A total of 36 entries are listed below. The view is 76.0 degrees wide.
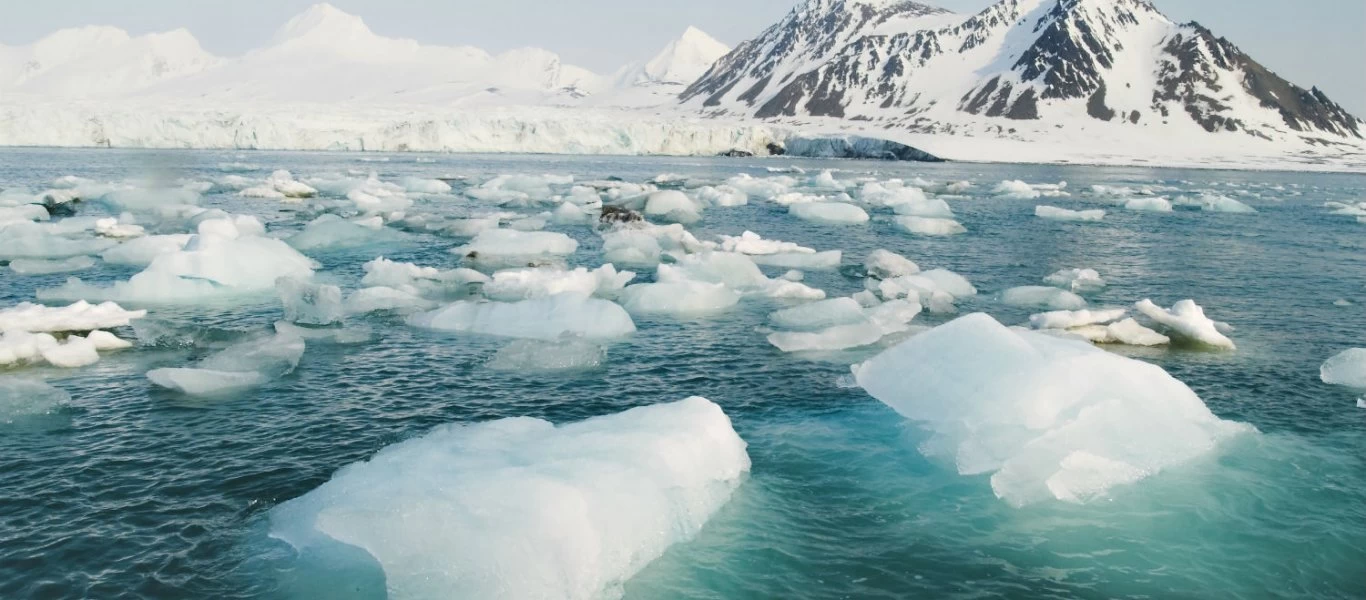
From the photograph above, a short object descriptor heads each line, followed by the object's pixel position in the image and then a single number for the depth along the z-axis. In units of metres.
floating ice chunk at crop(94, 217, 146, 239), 28.11
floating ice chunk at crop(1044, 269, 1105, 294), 22.42
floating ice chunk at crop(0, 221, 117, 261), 23.72
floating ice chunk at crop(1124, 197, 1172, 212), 47.69
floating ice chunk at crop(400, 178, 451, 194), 49.06
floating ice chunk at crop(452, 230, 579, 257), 25.70
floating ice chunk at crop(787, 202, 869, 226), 39.47
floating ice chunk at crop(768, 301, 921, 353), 15.80
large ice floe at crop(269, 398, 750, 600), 6.79
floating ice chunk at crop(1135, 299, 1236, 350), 16.08
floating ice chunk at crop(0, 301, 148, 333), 14.75
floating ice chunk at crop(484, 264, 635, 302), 19.86
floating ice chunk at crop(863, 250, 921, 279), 23.55
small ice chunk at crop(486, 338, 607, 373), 14.23
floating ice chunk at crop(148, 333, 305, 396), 12.35
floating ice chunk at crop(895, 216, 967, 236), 34.75
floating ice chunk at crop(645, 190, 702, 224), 38.50
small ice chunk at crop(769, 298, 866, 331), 17.41
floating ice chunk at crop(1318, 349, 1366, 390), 13.62
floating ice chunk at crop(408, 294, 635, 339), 16.31
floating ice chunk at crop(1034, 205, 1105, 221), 42.19
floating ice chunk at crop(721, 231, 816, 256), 27.45
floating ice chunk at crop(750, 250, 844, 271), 25.56
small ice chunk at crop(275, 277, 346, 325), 16.98
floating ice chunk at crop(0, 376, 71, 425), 11.10
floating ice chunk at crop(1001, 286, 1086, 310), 19.77
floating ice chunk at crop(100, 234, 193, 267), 23.48
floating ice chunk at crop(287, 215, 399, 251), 27.14
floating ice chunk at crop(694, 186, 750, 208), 46.57
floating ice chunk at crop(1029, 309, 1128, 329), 16.47
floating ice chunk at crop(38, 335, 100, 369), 13.43
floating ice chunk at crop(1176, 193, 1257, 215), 47.57
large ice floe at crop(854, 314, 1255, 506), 9.18
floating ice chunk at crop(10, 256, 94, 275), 21.67
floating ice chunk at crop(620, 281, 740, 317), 19.05
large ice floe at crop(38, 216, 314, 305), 18.67
